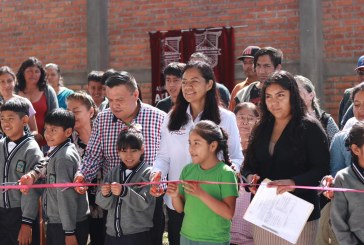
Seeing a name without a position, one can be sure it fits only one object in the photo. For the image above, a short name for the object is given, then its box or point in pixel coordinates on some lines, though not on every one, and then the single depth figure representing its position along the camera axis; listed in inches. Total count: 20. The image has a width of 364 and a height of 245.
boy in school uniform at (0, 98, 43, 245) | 196.2
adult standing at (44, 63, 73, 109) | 319.2
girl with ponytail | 154.2
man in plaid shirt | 181.8
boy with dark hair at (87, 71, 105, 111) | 279.7
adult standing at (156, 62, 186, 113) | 244.1
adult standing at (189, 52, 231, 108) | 243.1
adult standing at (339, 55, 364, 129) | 250.4
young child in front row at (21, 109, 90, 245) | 188.4
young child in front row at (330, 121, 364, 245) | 147.3
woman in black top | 150.7
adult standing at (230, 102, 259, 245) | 183.6
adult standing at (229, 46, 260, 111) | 273.8
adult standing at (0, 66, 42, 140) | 265.0
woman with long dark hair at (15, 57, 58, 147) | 269.9
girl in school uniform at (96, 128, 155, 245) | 176.7
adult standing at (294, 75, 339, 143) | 203.6
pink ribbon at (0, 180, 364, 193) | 145.8
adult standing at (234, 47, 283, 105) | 240.8
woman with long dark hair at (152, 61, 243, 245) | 168.7
